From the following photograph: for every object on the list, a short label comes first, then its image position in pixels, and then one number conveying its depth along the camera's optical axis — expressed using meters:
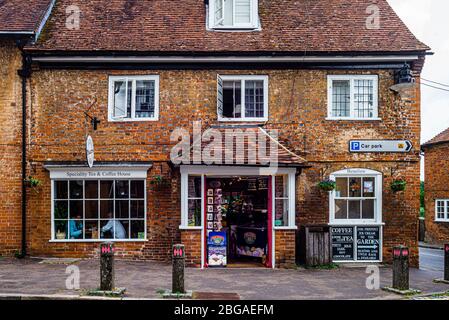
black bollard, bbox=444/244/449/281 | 11.12
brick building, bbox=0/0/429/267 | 13.65
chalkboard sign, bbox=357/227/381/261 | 13.74
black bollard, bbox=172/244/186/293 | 9.19
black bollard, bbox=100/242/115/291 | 9.10
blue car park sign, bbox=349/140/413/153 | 13.78
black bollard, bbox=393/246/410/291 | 9.89
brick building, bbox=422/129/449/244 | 26.50
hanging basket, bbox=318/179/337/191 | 13.23
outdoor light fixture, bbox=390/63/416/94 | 12.68
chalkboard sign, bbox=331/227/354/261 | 13.67
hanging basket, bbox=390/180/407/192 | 13.42
